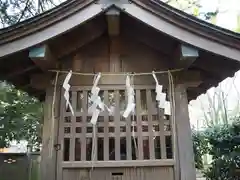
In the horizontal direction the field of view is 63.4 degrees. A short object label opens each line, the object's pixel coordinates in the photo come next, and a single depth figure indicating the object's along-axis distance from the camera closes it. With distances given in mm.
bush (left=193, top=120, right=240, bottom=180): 3951
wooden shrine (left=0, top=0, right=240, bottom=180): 1789
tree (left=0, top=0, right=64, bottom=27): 3900
